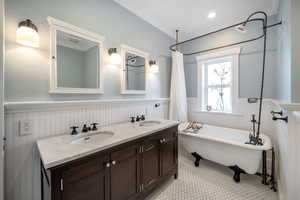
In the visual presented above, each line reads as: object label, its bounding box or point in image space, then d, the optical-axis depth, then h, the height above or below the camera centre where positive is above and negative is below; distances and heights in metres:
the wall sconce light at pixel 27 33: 1.05 +0.54
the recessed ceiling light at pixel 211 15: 2.20 +1.46
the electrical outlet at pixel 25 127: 1.12 -0.26
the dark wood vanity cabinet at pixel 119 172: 0.88 -0.65
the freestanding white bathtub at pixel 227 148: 1.75 -0.78
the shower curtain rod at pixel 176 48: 2.89 +1.24
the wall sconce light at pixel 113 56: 1.77 +0.59
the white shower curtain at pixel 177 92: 2.83 +0.14
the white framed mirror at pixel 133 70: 1.99 +0.48
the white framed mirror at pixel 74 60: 1.32 +0.45
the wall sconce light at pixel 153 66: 2.45 +0.61
